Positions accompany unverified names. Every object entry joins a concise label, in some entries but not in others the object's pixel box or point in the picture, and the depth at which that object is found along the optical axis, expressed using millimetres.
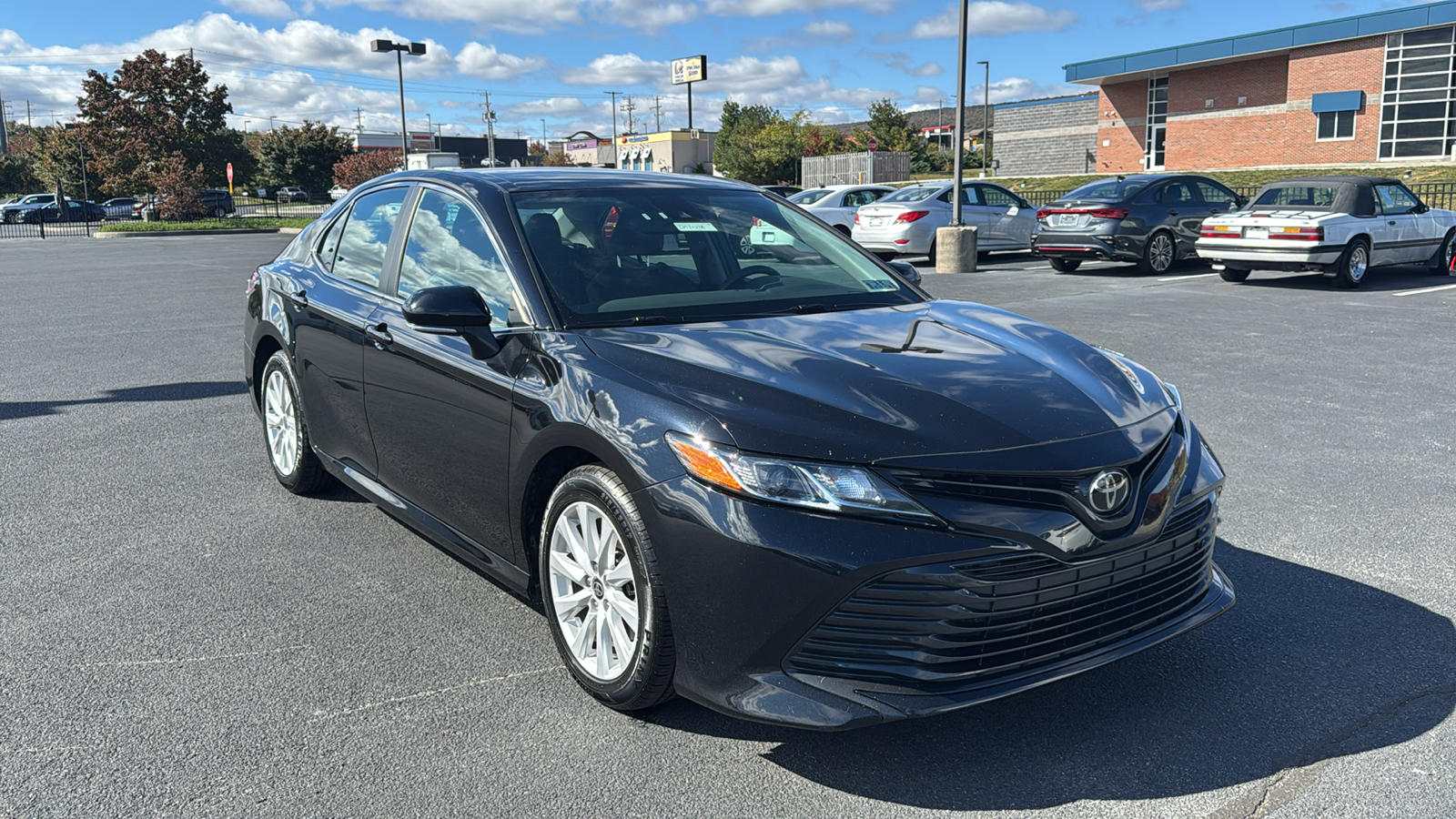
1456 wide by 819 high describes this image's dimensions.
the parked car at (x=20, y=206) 57188
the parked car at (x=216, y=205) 53156
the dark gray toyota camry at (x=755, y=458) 2688
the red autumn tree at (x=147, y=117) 50844
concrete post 17781
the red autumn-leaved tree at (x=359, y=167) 66062
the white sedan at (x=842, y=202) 21500
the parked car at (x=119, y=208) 57156
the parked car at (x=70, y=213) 56188
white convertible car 14359
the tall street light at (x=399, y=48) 38344
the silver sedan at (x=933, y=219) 19328
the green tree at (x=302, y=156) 80625
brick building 40812
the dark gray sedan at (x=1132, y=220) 16438
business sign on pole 54594
